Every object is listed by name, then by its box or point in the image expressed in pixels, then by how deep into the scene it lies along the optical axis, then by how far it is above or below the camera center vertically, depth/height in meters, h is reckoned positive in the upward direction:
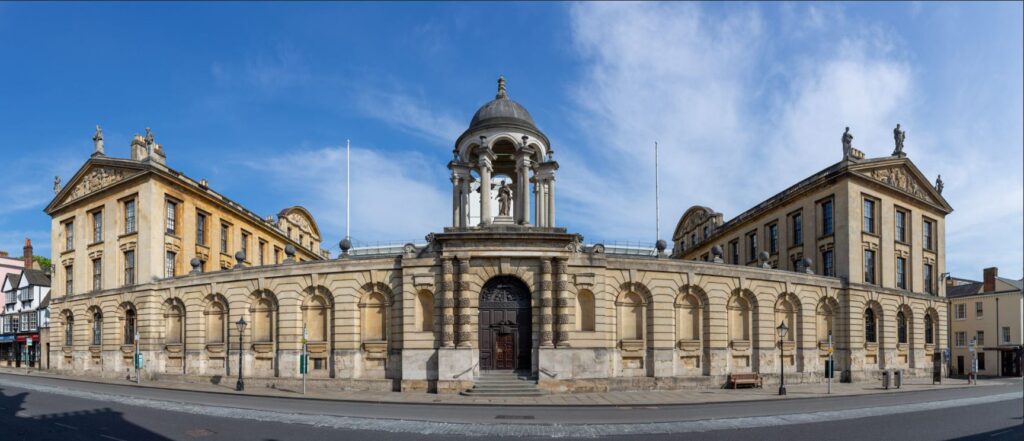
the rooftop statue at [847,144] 42.97 +7.50
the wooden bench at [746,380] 33.47 -6.72
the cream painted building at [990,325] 57.91 -6.87
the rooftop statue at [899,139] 46.37 +8.49
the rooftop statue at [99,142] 48.37 +8.81
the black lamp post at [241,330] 32.09 -3.93
